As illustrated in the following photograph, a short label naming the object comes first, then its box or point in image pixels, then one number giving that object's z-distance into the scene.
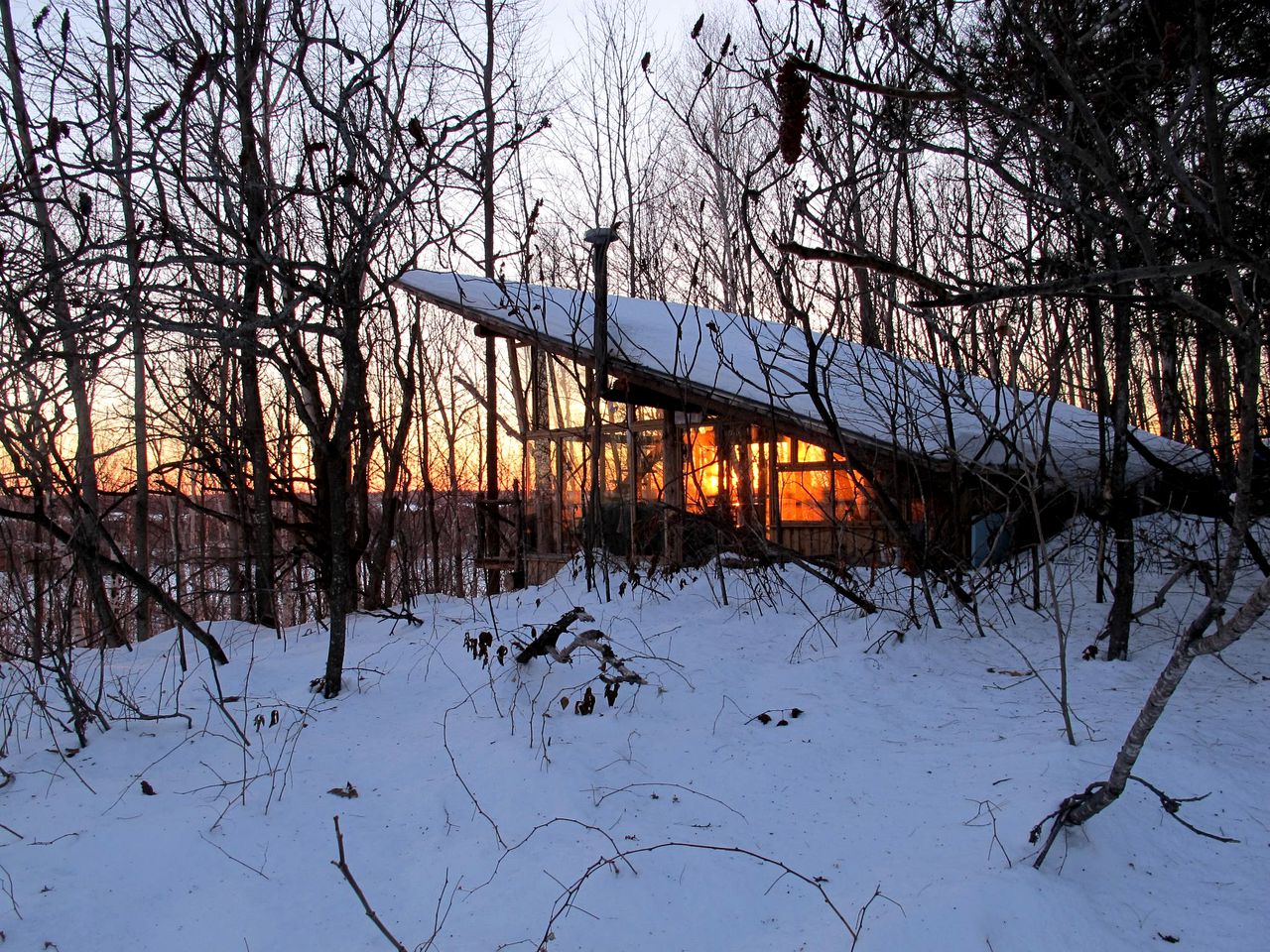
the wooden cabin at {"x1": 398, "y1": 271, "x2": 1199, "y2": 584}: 6.70
